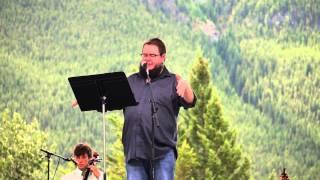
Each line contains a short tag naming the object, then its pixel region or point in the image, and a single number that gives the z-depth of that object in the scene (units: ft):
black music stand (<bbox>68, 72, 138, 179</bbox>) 31.06
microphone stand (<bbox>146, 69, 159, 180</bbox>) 30.84
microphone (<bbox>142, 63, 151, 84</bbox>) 31.29
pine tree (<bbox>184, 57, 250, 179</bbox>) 142.97
